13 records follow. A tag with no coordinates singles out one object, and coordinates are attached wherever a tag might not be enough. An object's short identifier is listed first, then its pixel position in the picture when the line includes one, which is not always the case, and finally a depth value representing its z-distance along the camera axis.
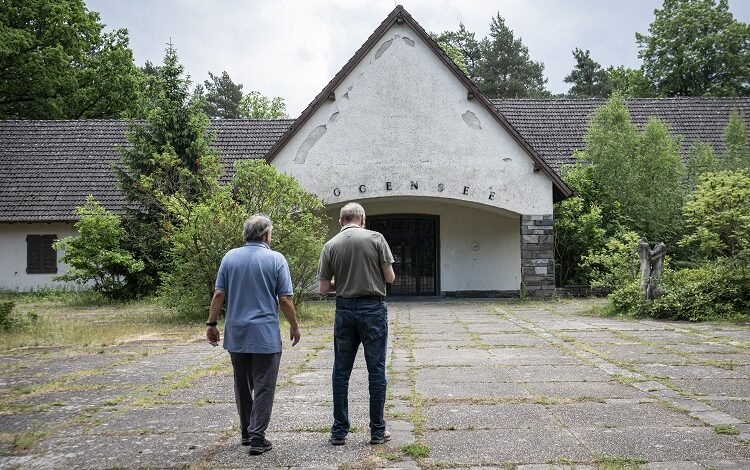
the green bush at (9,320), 12.59
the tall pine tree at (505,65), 49.62
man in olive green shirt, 5.46
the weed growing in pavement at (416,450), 4.95
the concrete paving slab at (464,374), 7.67
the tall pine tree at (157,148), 19.73
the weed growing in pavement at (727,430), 5.34
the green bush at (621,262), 15.94
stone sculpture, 13.82
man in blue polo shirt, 5.33
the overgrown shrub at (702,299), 13.27
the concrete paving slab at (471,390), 6.84
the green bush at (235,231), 13.38
